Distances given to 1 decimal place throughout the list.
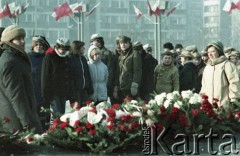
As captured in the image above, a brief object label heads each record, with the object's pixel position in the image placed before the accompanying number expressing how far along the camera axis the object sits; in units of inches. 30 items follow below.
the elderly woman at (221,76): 540.0
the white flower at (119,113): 379.2
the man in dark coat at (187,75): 782.1
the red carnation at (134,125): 371.1
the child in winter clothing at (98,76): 698.4
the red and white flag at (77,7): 1505.1
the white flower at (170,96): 427.3
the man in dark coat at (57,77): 658.6
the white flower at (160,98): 420.3
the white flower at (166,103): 410.4
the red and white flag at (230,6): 1522.8
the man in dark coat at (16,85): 422.3
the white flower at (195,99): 424.4
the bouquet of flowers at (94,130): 362.8
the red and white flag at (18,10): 1667.0
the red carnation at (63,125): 372.7
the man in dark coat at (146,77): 772.7
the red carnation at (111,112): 374.4
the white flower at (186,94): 431.9
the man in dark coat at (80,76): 688.6
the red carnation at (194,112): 408.3
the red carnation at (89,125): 366.6
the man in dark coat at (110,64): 762.8
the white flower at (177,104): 414.5
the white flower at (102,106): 399.5
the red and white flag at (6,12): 1608.9
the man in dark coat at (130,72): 747.2
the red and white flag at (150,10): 1600.8
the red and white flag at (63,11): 1638.9
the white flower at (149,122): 379.6
